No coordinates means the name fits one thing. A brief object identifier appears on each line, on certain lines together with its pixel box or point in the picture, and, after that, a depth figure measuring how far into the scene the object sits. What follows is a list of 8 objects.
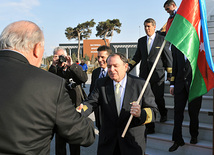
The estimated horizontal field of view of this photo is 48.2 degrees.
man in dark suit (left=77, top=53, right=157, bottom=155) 2.72
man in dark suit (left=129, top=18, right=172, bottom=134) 4.55
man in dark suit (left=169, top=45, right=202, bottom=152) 3.88
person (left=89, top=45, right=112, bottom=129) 3.77
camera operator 4.00
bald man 1.34
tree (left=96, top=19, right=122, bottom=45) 40.31
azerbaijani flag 2.91
